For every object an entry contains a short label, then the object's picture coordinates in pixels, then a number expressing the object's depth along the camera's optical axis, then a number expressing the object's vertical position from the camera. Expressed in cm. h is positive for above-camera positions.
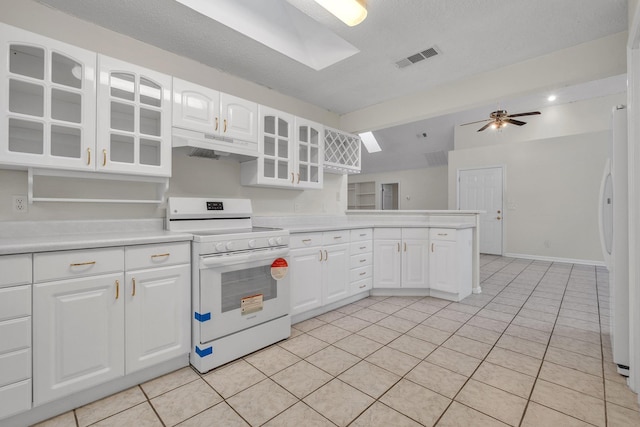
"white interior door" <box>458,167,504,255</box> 653 +32
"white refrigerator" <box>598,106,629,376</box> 186 -15
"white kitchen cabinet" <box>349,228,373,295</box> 326 -54
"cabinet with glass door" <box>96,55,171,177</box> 195 +66
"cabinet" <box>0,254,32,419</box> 136 -59
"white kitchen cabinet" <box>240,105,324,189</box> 289 +64
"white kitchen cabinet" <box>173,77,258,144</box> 229 +85
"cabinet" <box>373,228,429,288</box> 349 -54
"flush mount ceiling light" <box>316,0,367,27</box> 194 +139
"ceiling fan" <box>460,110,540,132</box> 490 +166
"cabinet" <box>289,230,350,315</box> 267 -55
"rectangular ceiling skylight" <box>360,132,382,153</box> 831 +207
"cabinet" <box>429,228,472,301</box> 329 -55
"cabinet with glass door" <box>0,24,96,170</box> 166 +66
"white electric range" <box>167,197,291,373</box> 194 -52
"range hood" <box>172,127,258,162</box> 227 +56
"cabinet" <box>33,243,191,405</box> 147 -58
